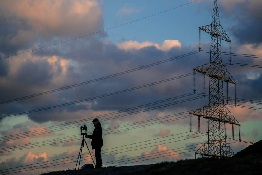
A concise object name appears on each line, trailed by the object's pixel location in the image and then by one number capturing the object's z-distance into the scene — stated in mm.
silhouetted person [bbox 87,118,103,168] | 25672
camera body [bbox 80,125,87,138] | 28461
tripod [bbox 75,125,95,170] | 28503
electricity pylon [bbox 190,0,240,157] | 57219
